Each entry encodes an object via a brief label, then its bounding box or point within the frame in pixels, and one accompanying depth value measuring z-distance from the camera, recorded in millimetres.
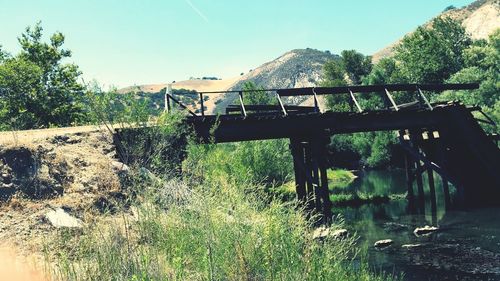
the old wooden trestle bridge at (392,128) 17703
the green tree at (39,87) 30234
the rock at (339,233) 15105
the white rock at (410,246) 15770
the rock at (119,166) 12562
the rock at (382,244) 16217
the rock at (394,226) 19177
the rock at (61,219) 9633
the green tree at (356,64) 79000
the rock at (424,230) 17984
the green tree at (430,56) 56438
